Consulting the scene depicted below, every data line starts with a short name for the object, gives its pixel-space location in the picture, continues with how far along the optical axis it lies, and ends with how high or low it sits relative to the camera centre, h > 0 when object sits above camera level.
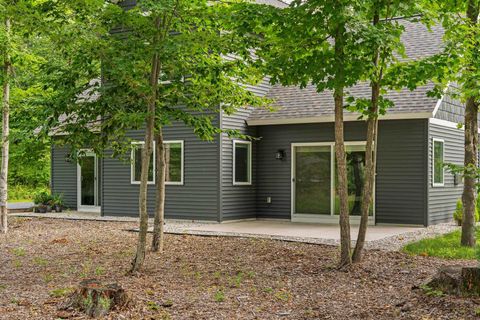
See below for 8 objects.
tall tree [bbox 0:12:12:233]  12.23 +1.23
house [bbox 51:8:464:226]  13.41 +0.35
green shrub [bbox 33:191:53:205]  18.88 -0.77
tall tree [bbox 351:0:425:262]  6.93 +1.65
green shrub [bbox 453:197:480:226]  14.05 -0.90
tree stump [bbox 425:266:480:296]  5.88 -1.12
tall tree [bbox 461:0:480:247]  9.85 +0.02
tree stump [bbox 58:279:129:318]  5.40 -1.23
